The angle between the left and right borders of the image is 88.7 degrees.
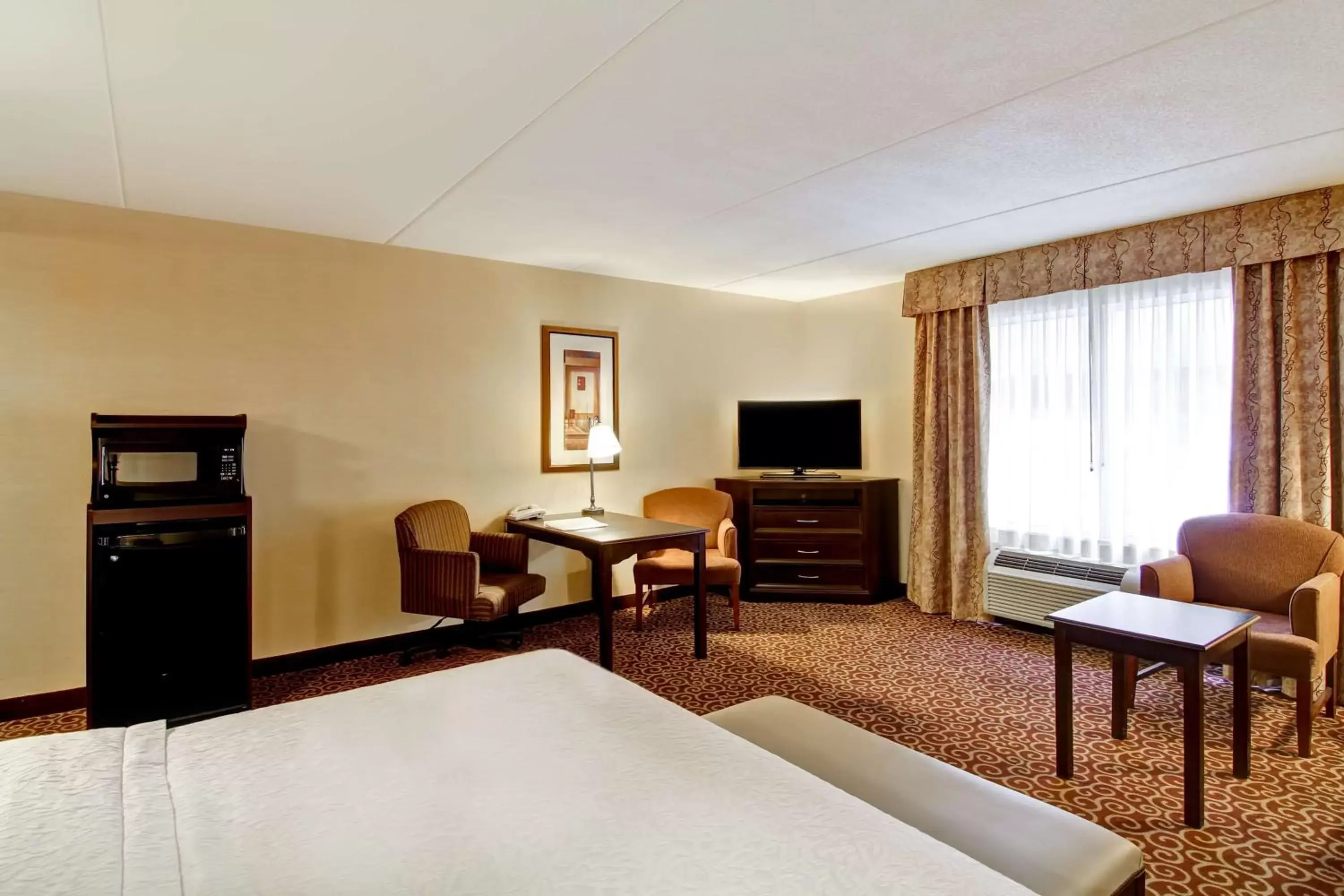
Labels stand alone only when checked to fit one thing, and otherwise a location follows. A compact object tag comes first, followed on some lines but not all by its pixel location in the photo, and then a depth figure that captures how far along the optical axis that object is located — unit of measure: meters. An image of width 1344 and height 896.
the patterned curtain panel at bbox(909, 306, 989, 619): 4.93
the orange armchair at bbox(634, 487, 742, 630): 4.72
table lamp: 4.86
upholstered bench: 1.36
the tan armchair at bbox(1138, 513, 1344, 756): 2.84
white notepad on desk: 4.25
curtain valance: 3.41
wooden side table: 2.33
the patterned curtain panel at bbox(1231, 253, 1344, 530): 3.41
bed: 1.10
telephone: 4.62
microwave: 3.10
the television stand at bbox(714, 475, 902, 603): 5.36
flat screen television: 5.77
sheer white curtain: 3.92
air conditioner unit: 4.33
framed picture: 4.92
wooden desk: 3.71
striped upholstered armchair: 3.87
